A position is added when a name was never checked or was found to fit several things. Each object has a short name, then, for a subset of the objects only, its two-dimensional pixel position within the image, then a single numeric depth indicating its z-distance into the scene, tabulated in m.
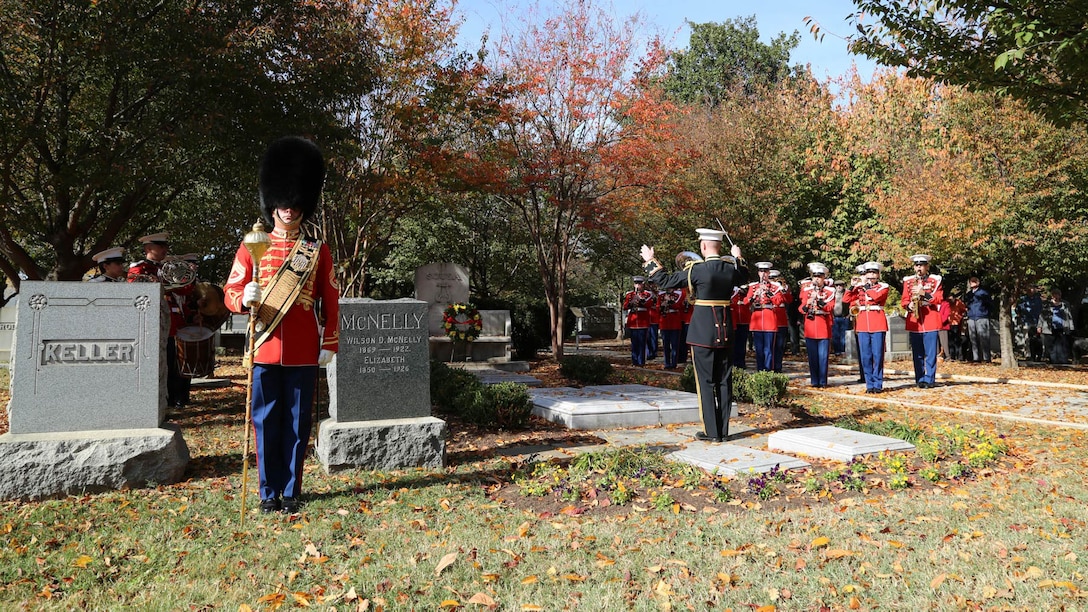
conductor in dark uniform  7.36
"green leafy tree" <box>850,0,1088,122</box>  7.25
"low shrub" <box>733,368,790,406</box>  9.20
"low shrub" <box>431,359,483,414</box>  8.69
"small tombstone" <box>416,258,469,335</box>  19.58
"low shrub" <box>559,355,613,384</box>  11.92
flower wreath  15.80
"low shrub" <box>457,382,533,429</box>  8.02
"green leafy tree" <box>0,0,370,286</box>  8.40
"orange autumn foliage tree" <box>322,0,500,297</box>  13.30
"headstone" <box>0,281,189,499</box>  5.24
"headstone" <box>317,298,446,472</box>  5.96
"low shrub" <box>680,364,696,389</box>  10.52
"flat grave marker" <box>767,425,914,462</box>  6.43
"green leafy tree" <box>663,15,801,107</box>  45.09
